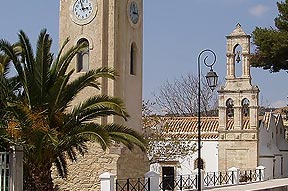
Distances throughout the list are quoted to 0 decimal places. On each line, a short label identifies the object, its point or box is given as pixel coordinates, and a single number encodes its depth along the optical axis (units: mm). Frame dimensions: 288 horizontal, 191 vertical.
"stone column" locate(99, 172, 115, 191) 22547
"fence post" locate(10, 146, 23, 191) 16078
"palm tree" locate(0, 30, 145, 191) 17156
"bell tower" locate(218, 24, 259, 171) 40250
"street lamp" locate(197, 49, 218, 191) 22734
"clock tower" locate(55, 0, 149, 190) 26672
